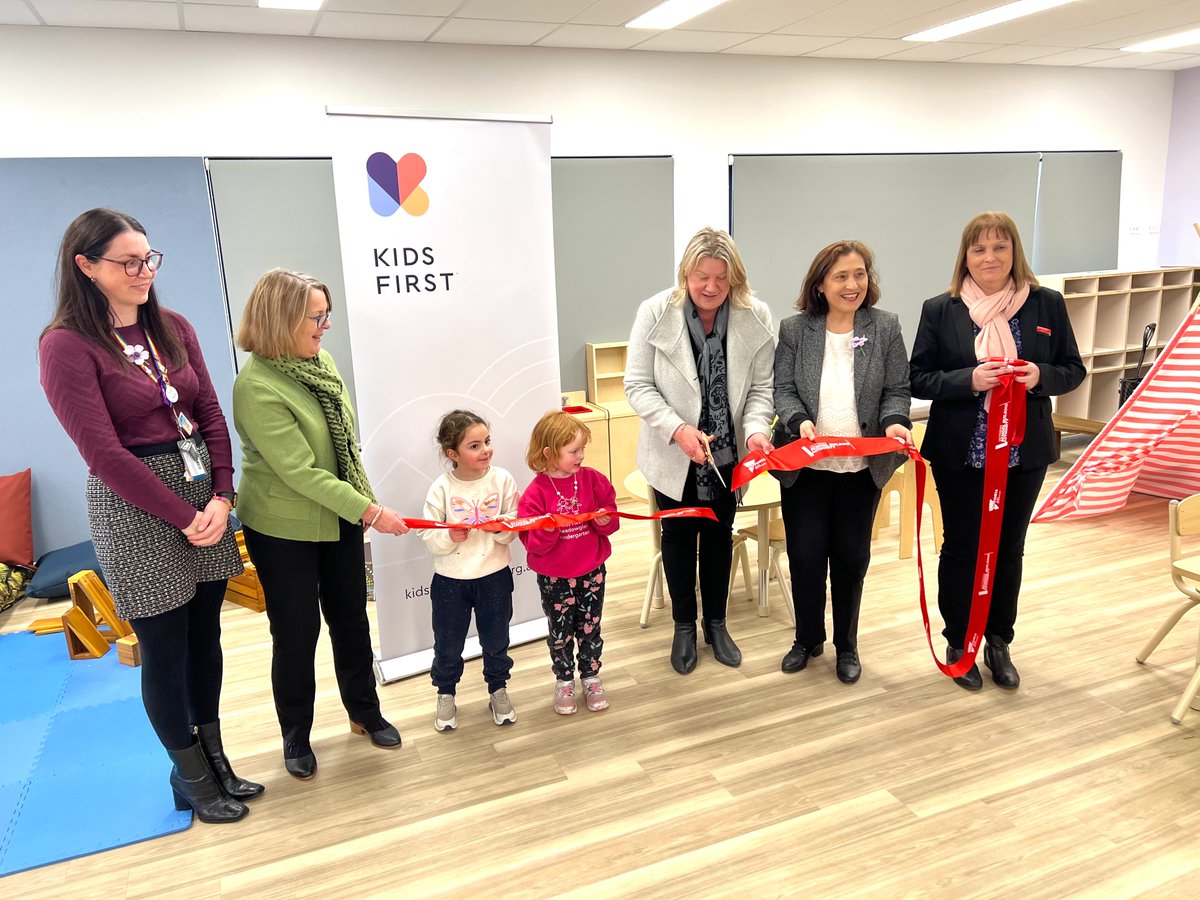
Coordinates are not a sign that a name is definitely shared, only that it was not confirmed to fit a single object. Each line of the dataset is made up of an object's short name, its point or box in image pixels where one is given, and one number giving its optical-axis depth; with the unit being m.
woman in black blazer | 2.79
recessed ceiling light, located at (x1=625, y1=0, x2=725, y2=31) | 4.64
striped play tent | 3.76
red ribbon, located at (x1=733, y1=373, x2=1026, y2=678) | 2.79
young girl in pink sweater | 2.87
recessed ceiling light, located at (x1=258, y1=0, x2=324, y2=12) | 4.17
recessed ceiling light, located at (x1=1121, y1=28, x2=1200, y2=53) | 6.04
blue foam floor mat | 2.50
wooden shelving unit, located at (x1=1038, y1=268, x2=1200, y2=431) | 6.53
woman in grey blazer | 2.89
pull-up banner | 3.02
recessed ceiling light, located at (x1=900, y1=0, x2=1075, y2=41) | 5.03
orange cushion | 4.60
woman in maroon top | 2.07
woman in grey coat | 2.97
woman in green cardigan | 2.38
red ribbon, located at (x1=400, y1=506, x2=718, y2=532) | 2.81
